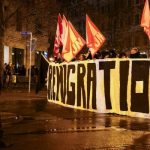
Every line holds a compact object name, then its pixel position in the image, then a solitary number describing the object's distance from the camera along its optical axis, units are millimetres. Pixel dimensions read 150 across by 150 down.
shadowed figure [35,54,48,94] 21728
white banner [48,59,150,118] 14219
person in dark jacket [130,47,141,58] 15657
